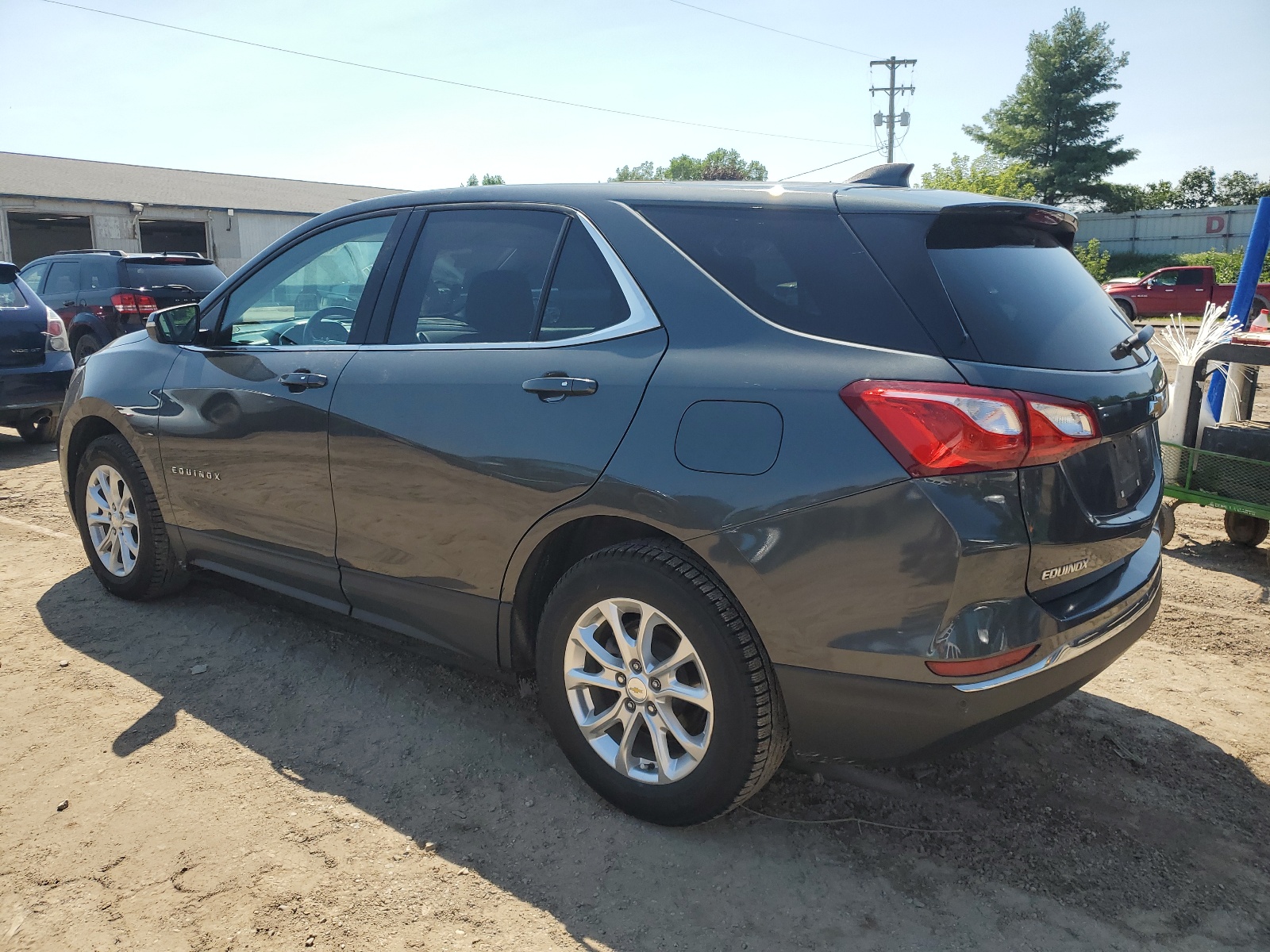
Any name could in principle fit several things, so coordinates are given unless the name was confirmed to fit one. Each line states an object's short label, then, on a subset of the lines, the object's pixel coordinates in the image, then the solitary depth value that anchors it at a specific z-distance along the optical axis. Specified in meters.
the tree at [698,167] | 100.94
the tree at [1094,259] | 36.12
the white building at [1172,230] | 41.62
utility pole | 41.78
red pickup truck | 27.92
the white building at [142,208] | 30.42
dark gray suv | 2.21
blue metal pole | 5.97
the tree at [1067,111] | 52.56
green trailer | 4.85
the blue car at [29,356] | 8.23
